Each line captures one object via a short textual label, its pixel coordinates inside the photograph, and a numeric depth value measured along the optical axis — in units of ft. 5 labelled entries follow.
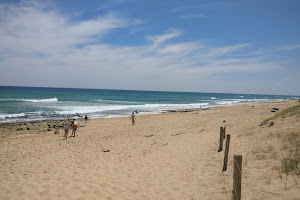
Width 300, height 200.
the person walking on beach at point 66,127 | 45.14
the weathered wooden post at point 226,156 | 20.74
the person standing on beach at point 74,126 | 49.02
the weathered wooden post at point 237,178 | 12.57
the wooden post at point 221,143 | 27.72
